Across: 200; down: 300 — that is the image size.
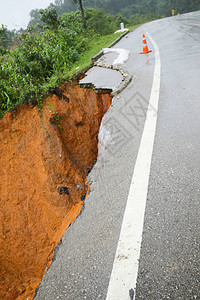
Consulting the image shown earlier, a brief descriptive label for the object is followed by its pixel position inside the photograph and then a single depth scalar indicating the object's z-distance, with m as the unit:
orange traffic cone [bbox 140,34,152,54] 7.62
